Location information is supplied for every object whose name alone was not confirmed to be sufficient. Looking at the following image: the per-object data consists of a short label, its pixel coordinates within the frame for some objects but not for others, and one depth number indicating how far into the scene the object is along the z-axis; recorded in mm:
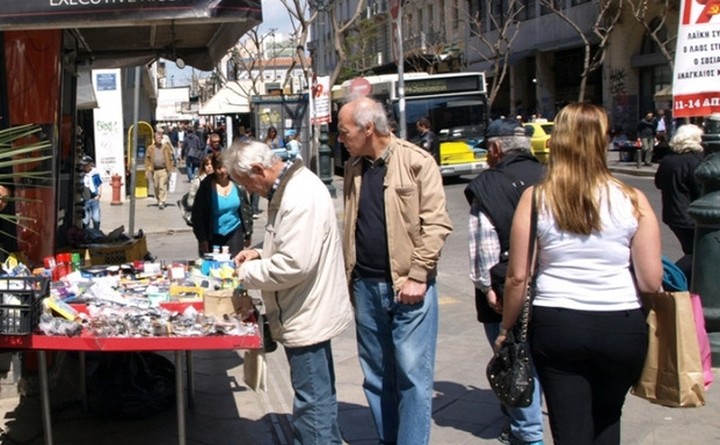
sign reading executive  4477
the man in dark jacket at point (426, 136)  20516
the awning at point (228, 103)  38188
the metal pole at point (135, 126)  11031
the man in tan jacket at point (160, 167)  21562
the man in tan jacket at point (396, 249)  4371
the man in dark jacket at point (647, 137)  26188
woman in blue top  8070
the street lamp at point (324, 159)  21766
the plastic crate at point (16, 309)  4000
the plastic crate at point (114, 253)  6535
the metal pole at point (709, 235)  6461
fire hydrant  22500
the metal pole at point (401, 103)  20922
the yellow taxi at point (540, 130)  13264
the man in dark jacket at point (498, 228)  4617
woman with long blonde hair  3307
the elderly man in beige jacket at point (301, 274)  4035
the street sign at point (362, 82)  16509
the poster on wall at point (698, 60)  6469
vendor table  4094
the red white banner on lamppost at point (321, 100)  20219
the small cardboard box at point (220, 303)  4449
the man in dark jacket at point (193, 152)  29656
